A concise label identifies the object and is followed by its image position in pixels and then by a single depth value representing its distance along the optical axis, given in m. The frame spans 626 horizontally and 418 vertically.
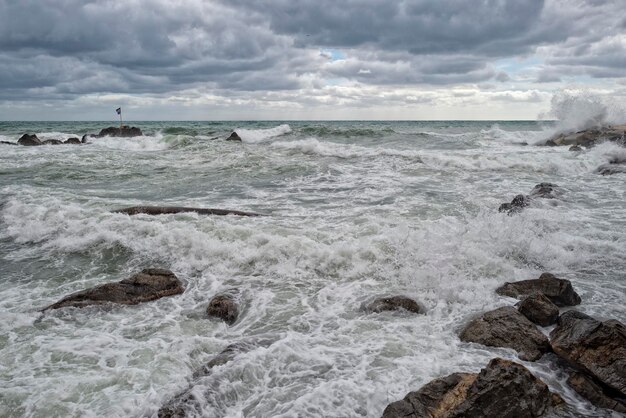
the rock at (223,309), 5.89
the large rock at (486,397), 3.63
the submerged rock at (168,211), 10.44
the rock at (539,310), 5.51
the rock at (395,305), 6.04
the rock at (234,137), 35.84
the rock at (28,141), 30.56
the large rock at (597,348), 4.12
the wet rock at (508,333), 4.92
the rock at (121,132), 37.38
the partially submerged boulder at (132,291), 6.29
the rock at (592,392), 3.99
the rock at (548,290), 6.12
